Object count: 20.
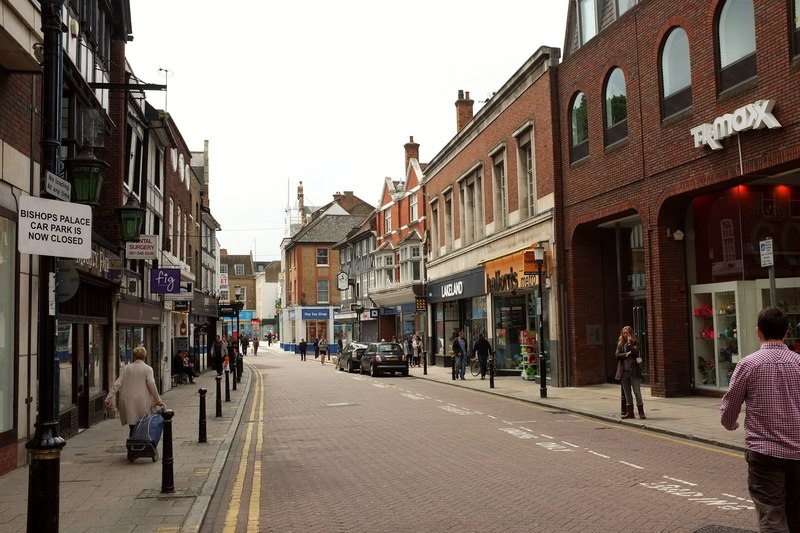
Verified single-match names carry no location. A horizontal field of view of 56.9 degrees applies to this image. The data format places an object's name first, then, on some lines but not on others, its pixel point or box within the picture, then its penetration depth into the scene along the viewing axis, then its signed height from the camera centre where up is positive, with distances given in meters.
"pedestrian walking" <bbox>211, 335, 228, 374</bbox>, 30.12 -0.94
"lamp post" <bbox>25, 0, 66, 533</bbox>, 5.59 -0.75
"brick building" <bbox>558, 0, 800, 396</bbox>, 14.71 +3.16
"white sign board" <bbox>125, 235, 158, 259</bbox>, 17.50 +1.90
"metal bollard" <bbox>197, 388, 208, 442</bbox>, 12.82 -1.70
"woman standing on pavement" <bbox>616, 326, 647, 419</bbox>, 14.58 -0.95
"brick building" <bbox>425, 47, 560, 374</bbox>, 24.25 +4.23
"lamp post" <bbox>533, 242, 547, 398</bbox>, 19.61 -0.47
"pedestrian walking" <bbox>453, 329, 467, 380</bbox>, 28.55 -1.26
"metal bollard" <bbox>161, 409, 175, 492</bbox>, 8.65 -1.66
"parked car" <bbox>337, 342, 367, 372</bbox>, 37.31 -1.61
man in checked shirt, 4.75 -0.69
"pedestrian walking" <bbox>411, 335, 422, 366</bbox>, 40.28 -1.44
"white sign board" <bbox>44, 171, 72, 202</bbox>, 6.15 +1.23
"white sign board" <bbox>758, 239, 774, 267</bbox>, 11.72 +0.97
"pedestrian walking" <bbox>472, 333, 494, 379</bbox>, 27.95 -1.10
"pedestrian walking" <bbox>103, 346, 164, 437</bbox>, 11.05 -0.93
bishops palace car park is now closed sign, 5.71 +0.82
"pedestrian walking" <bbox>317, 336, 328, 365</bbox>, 49.61 -1.48
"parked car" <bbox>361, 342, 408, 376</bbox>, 32.78 -1.59
